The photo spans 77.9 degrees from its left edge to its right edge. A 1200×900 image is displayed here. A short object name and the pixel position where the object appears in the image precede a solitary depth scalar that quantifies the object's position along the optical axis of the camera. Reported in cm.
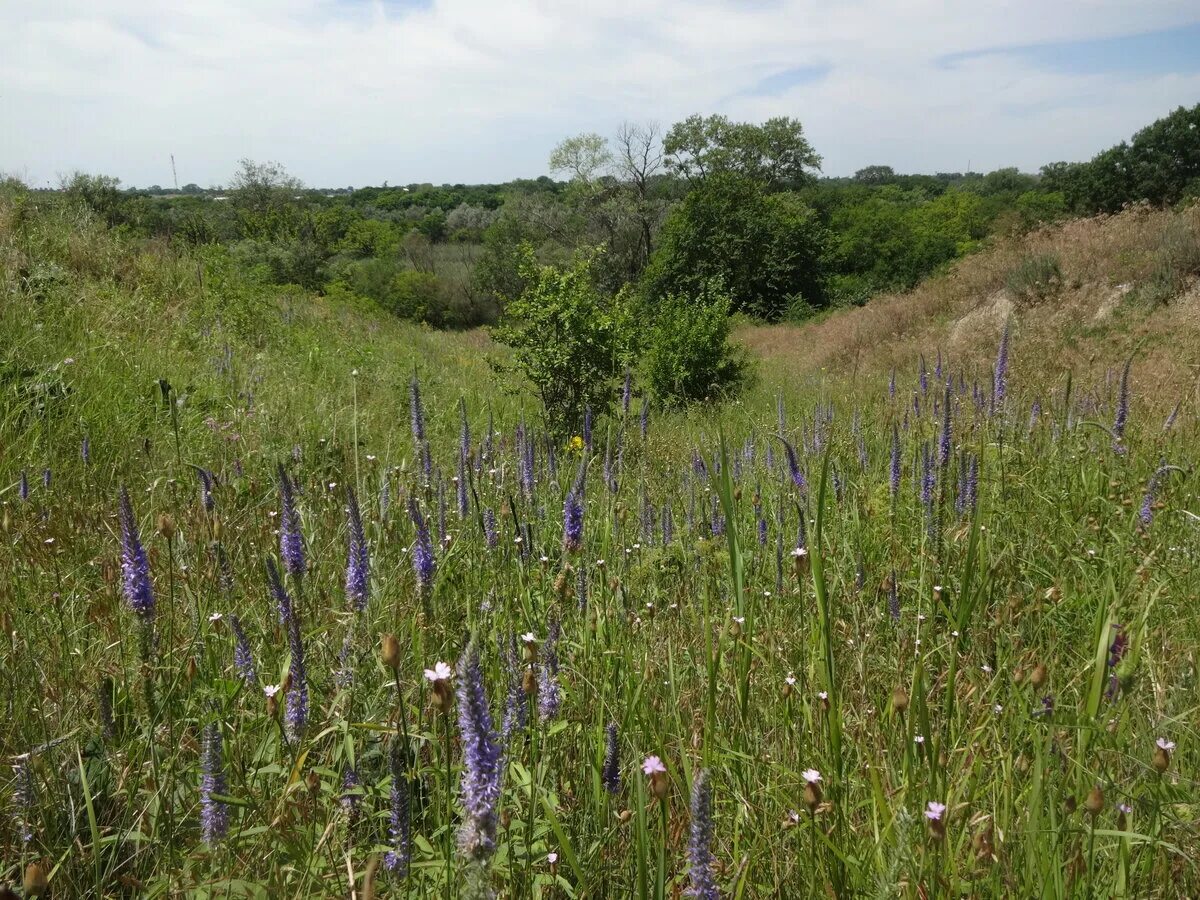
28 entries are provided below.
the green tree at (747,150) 5381
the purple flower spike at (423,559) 175
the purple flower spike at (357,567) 178
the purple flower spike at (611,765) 158
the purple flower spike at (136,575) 148
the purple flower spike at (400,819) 125
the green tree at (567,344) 915
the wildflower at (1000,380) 359
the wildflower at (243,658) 172
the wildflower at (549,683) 168
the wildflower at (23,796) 143
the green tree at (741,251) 4022
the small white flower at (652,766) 112
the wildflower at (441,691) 92
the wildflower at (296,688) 147
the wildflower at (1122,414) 323
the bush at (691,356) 1585
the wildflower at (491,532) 263
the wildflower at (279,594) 157
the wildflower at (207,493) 235
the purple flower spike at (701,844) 93
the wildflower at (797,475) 154
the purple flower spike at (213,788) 128
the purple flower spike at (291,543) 181
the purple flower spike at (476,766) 98
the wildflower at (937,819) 106
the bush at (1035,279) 1585
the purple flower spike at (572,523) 222
